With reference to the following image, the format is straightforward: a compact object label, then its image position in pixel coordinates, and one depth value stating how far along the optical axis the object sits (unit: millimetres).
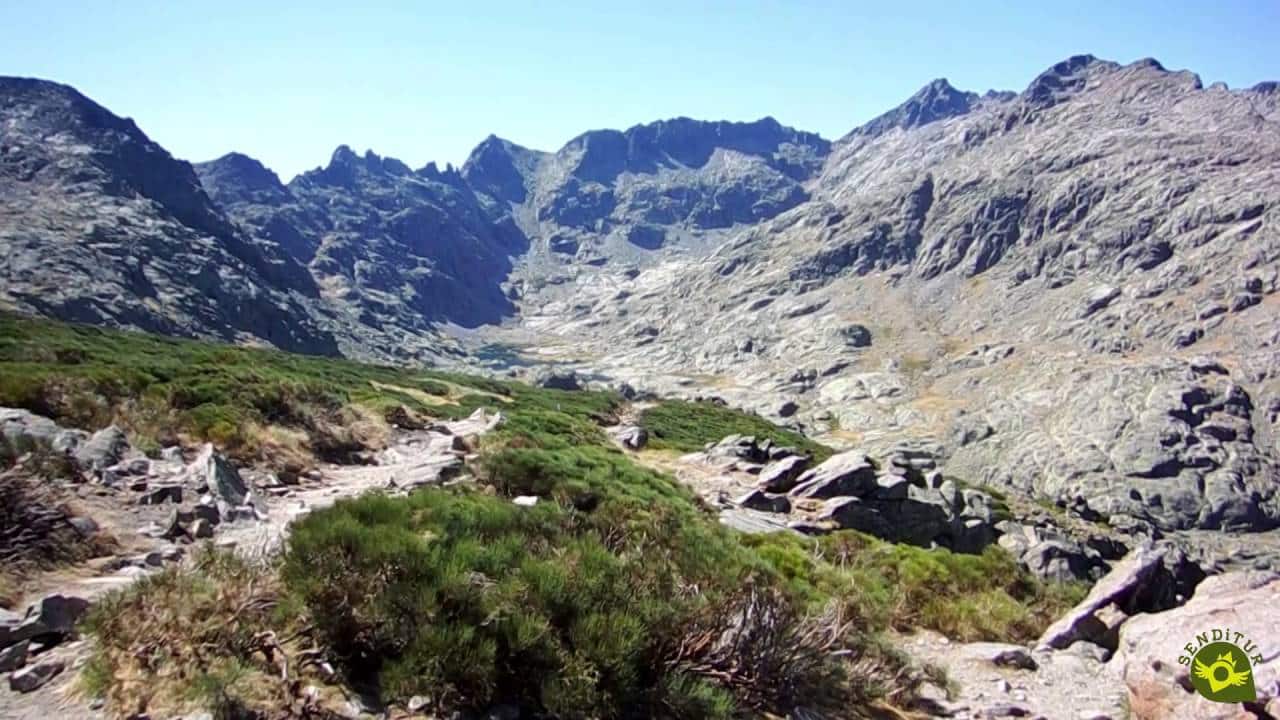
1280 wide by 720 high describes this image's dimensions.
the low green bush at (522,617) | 5238
